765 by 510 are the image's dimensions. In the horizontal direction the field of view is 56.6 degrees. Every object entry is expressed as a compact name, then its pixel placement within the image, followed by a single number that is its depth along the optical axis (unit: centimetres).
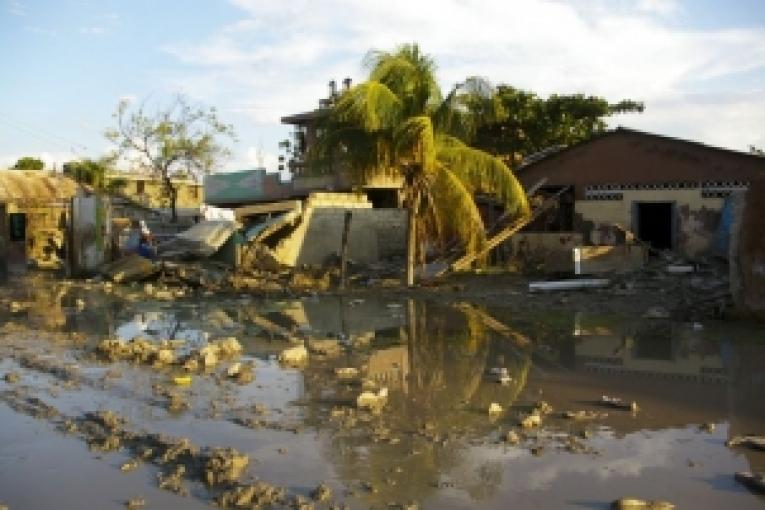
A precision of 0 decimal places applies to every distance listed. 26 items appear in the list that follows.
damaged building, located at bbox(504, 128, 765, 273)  1820
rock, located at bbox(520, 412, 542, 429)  586
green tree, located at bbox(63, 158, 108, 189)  3434
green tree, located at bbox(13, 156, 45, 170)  4372
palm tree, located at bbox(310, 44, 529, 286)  1490
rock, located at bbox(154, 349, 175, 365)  834
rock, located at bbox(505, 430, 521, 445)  551
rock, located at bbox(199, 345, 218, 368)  818
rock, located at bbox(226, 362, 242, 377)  774
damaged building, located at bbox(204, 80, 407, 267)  1984
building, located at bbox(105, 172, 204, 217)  3472
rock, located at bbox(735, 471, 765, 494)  456
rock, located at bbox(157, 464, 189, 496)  461
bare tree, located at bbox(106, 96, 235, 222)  2988
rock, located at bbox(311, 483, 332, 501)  445
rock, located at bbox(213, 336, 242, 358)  886
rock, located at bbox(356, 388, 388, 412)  647
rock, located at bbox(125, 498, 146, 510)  441
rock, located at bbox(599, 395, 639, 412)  648
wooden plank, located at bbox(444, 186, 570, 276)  1764
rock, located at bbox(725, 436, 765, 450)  534
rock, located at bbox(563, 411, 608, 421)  618
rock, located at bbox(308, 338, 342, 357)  909
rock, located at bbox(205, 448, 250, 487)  474
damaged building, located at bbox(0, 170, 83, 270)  2350
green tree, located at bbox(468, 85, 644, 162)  2545
